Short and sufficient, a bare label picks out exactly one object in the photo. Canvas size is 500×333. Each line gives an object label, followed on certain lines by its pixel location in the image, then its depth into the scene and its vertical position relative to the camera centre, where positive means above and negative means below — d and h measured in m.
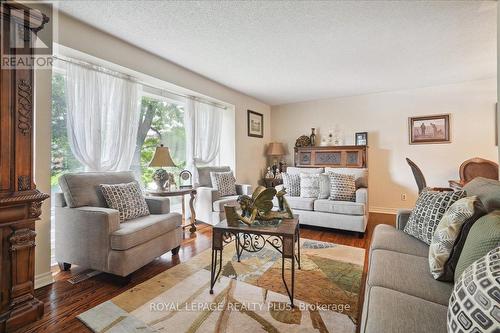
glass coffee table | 1.67 -0.47
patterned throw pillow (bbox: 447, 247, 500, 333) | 0.70 -0.43
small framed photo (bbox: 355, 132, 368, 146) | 4.78 +0.57
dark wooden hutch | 1.48 -0.07
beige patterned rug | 1.51 -0.99
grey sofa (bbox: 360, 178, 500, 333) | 0.94 -0.60
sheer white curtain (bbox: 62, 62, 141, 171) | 2.46 +0.57
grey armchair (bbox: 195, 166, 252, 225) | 3.48 -0.50
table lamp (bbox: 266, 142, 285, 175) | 5.42 +0.39
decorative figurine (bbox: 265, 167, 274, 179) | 5.36 -0.16
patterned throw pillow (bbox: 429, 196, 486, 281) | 1.26 -0.40
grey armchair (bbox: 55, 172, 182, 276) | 2.00 -0.58
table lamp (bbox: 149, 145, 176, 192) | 3.03 +0.04
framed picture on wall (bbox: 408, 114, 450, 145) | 4.23 +0.68
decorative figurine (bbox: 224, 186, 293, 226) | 1.85 -0.34
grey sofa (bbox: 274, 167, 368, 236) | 3.26 -0.63
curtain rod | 2.41 +1.11
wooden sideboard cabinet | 4.57 +0.21
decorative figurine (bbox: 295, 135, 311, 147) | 5.30 +0.55
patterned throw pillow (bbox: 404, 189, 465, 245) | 1.64 -0.33
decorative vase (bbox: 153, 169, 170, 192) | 3.08 -0.15
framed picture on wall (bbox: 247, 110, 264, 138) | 5.11 +0.96
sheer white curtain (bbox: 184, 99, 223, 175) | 3.95 +0.62
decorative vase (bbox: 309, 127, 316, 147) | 5.28 +0.62
